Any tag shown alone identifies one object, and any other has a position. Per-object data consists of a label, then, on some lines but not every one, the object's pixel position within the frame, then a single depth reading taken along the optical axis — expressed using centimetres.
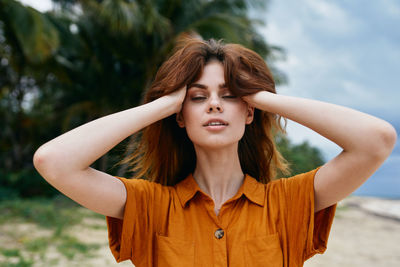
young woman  151
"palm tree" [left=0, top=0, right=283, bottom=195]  953
